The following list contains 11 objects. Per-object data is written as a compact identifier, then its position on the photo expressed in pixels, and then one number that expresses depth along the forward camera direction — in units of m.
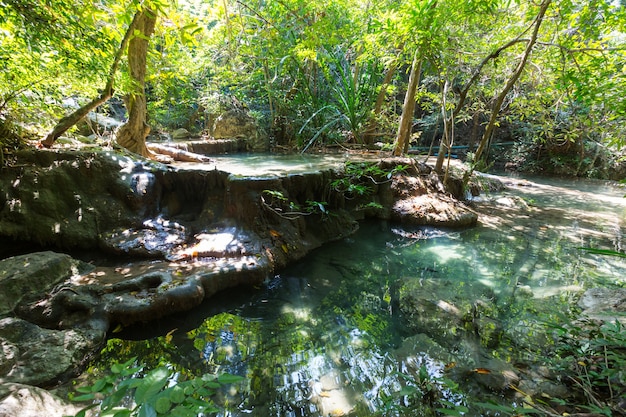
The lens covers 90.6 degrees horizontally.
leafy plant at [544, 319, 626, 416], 1.64
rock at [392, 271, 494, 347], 2.79
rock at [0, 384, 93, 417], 1.43
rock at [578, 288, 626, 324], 2.70
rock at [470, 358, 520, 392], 2.08
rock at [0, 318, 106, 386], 2.07
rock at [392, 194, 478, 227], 5.92
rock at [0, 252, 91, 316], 2.68
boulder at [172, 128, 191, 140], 11.90
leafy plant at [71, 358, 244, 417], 0.83
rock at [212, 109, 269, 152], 10.76
